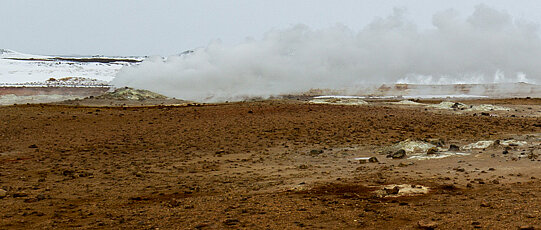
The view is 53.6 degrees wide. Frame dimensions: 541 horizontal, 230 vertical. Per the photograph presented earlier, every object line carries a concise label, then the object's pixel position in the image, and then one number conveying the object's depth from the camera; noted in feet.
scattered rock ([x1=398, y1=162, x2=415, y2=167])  30.91
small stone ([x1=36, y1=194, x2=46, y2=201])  25.91
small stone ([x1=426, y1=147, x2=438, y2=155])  34.76
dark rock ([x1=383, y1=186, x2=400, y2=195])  22.85
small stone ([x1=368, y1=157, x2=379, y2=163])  33.44
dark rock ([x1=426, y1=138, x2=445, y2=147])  38.09
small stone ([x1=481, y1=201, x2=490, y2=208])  19.89
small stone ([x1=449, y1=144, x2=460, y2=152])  35.99
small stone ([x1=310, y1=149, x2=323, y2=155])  38.75
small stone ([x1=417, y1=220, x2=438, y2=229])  17.66
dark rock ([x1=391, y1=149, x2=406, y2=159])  34.37
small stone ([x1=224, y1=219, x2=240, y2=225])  19.70
